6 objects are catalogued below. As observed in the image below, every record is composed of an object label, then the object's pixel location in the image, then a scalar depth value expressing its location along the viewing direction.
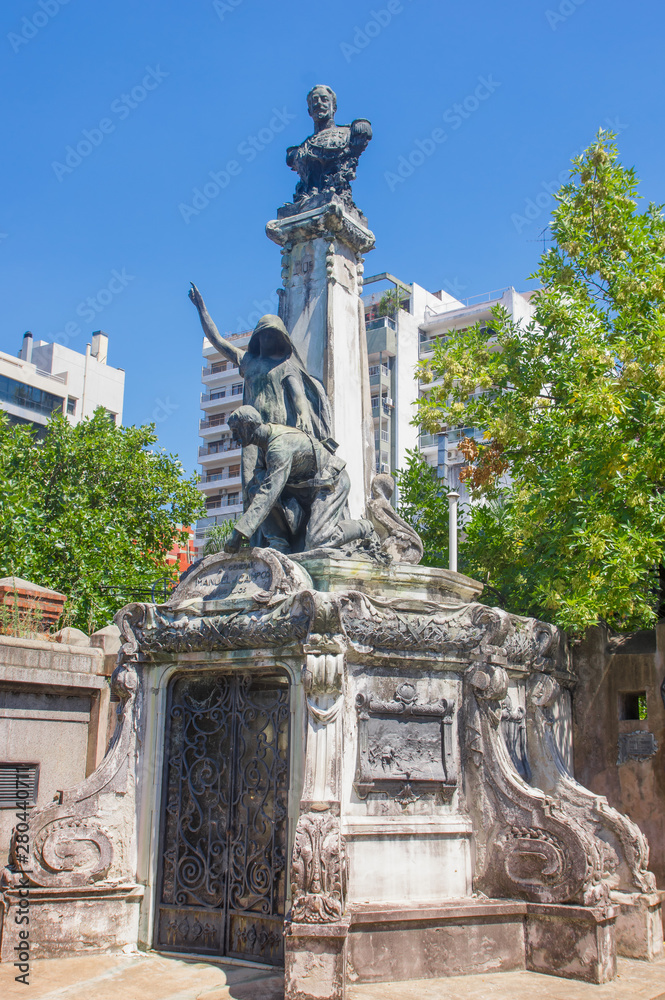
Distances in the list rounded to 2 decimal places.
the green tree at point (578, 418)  11.69
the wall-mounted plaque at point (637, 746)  9.83
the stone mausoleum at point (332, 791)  7.35
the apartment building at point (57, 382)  52.28
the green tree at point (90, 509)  22.77
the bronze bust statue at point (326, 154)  10.58
